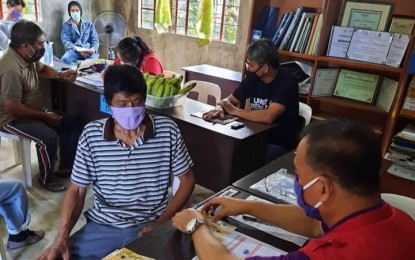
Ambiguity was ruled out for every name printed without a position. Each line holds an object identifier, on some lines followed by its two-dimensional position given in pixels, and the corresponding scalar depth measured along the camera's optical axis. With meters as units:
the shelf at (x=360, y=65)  2.46
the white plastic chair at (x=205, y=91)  3.10
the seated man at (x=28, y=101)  2.32
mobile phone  2.11
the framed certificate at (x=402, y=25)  2.50
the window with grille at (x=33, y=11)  5.17
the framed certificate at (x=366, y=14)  2.59
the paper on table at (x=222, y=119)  2.19
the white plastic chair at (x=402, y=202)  1.24
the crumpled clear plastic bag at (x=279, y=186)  1.28
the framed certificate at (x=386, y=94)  2.53
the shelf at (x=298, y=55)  2.79
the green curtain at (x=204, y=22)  4.45
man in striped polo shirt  1.36
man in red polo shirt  0.70
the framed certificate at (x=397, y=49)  2.38
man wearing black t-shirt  2.27
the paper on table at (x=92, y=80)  2.75
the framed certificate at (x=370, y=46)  2.47
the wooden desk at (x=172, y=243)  0.95
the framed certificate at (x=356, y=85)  2.72
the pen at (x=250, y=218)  1.13
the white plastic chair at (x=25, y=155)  2.45
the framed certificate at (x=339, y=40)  2.63
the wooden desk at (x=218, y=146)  2.04
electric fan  5.30
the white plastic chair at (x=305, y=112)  2.54
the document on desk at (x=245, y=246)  0.96
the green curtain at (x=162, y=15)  5.02
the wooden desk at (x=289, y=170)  1.36
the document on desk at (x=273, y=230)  1.05
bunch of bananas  2.34
